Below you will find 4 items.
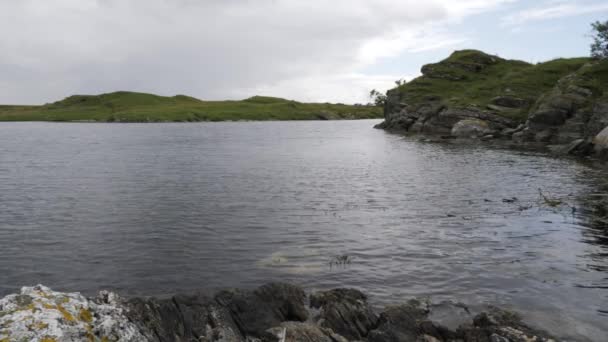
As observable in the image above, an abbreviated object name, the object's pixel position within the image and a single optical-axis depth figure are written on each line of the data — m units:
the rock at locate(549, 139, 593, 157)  56.16
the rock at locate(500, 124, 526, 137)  83.88
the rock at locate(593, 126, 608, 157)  52.43
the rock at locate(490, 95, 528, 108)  95.56
